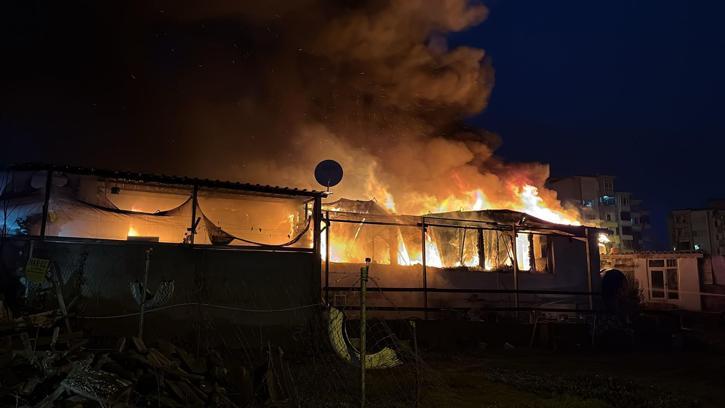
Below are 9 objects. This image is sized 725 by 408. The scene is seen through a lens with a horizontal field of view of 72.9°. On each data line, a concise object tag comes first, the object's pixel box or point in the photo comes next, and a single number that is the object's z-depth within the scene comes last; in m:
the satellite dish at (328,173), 15.40
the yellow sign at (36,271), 7.85
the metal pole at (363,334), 6.20
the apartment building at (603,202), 72.18
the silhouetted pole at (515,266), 17.30
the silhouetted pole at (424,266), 14.73
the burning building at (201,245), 10.14
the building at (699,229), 65.75
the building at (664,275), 29.59
